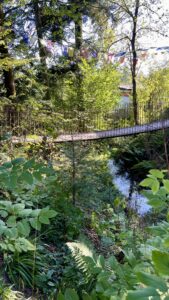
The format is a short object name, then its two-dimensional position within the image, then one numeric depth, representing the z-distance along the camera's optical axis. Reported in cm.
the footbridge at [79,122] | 533
